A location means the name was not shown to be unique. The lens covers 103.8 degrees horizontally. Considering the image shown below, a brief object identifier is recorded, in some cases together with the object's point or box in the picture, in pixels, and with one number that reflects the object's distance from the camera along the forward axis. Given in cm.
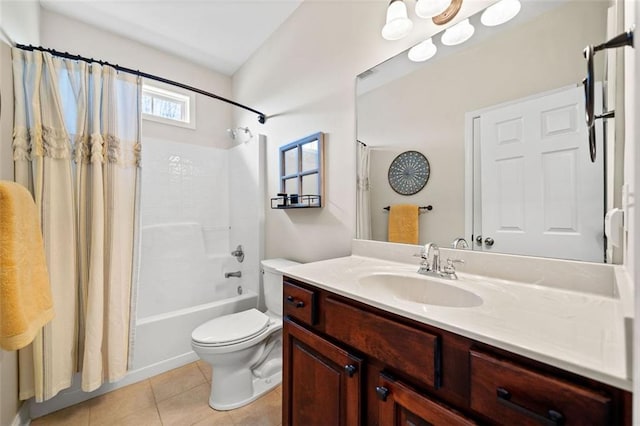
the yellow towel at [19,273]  85
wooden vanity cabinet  46
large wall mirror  81
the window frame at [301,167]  168
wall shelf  170
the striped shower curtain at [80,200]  134
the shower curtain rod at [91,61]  134
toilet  144
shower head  246
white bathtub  179
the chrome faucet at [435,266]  101
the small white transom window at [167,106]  238
